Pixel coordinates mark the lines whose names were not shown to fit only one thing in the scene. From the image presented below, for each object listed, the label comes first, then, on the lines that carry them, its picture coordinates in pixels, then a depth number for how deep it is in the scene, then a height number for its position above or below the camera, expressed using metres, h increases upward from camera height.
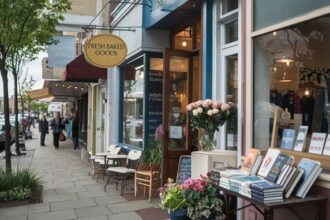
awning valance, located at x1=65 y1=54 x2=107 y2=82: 12.54 +1.18
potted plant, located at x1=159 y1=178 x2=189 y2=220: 5.04 -1.08
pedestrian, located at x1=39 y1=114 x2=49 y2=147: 22.03 -0.83
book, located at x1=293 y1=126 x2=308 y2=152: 4.63 -0.31
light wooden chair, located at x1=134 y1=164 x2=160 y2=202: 8.14 -1.27
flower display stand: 5.84 -0.67
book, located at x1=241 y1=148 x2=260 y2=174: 4.84 -0.56
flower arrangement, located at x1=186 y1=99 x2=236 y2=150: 5.82 -0.05
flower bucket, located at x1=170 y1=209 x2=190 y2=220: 5.08 -1.22
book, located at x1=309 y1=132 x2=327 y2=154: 4.37 -0.33
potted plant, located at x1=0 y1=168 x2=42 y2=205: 7.82 -1.42
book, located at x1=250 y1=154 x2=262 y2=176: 4.64 -0.60
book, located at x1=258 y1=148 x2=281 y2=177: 4.41 -0.53
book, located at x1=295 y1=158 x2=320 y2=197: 4.01 -0.60
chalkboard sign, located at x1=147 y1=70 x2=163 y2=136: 10.06 +0.20
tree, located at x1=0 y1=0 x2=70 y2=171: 8.72 +1.90
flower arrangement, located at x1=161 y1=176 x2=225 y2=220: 4.90 -1.02
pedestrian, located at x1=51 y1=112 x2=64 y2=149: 20.80 -0.86
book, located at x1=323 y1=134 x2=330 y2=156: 4.24 -0.37
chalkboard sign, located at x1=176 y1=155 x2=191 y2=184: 7.05 -0.95
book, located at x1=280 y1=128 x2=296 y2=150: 4.80 -0.32
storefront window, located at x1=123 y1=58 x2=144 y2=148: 10.56 +0.18
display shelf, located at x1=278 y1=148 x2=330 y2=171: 4.21 -0.47
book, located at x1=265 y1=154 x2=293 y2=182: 4.17 -0.54
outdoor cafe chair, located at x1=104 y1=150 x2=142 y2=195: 8.66 -1.25
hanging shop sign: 9.40 +1.32
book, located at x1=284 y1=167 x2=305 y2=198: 3.98 -0.68
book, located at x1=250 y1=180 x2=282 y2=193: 3.86 -0.68
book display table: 3.78 -0.83
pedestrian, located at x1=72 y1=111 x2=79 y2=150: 20.61 -1.05
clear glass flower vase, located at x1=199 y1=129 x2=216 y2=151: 6.10 -0.45
